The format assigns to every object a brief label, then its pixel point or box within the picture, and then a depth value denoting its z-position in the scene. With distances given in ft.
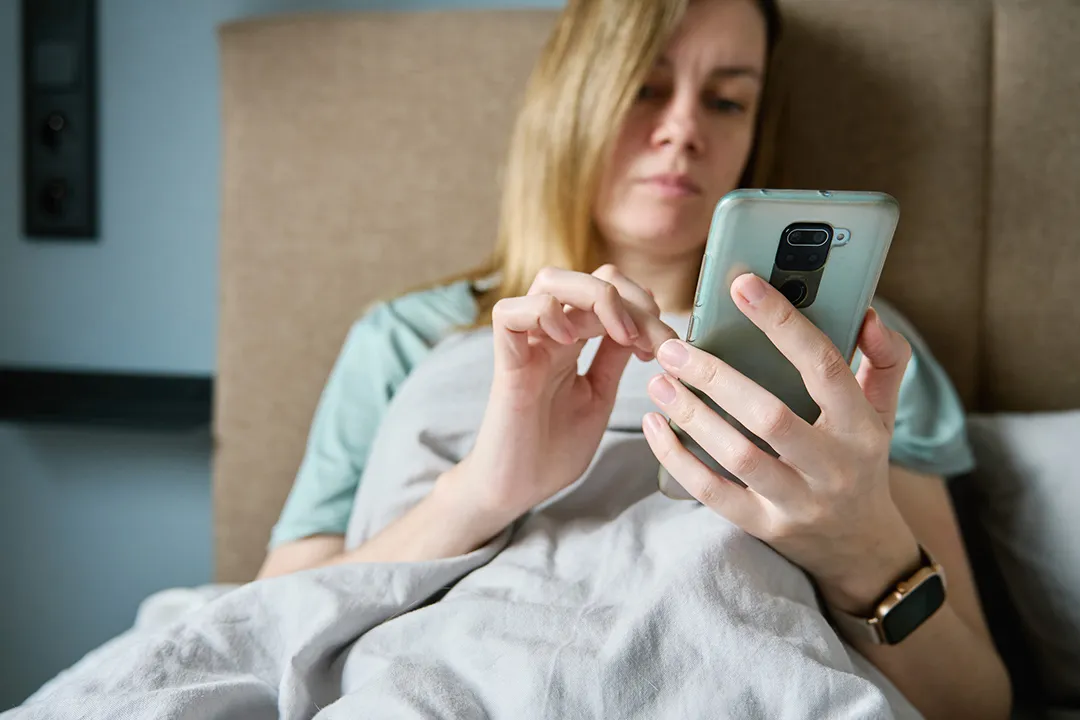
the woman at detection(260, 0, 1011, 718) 2.05
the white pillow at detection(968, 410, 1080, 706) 3.05
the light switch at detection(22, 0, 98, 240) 4.38
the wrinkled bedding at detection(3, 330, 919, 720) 1.89
